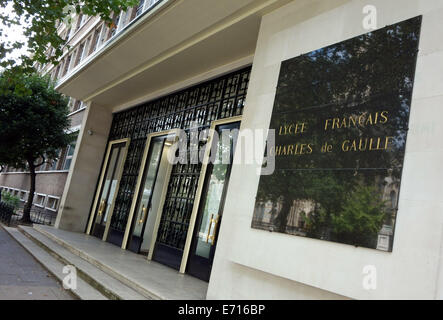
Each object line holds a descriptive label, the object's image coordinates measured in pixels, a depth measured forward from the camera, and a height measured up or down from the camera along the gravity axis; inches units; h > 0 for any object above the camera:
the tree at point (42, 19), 261.6 +118.1
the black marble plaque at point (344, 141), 131.3 +39.6
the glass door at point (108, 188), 441.4 +5.2
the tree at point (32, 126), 525.3 +76.6
